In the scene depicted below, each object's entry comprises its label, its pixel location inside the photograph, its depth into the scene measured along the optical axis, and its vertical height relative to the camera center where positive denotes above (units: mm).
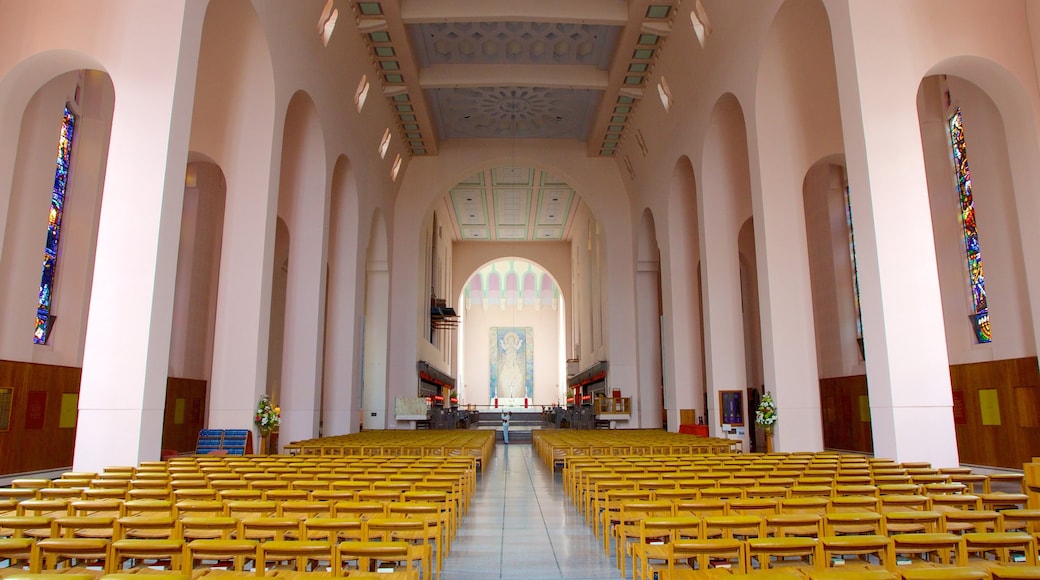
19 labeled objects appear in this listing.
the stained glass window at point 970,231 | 11445 +3100
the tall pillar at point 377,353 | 20234 +1807
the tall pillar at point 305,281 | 12961 +2591
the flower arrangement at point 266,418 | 10062 -64
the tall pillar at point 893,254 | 7652 +1843
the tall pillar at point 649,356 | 20906 +1708
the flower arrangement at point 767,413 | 10562 -30
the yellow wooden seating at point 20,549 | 3023 -604
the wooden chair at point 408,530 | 3605 -656
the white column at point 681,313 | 16203 +2372
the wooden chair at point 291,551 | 3041 -617
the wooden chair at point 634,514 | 4254 -656
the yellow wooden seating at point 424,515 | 4008 -628
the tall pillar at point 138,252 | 7180 +1792
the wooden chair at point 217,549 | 3151 -633
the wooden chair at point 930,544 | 3158 -640
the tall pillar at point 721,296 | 13375 +2315
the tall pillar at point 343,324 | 15797 +2134
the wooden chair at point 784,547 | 3154 -633
